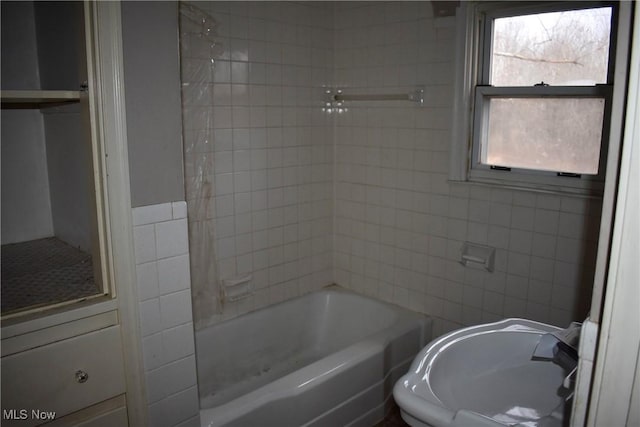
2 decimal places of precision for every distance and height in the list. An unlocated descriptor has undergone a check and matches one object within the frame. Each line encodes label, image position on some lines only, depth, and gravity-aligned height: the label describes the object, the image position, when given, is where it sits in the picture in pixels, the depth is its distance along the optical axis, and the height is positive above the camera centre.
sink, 1.20 -0.66
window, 2.08 +0.18
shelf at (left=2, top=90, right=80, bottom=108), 1.23 +0.09
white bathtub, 2.04 -1.14
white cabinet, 1.29 -0.45
